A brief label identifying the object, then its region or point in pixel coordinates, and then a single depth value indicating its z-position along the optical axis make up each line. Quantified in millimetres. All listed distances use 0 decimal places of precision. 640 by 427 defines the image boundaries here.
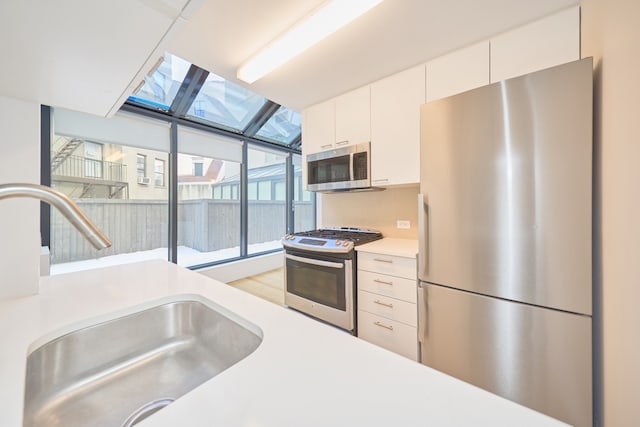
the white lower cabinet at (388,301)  1732
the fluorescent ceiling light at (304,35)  1348
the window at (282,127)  3689
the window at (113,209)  2219
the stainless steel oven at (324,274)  2029
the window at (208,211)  3100
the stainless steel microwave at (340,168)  2268
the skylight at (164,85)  2500
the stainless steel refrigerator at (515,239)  1123
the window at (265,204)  3979
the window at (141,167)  2663
